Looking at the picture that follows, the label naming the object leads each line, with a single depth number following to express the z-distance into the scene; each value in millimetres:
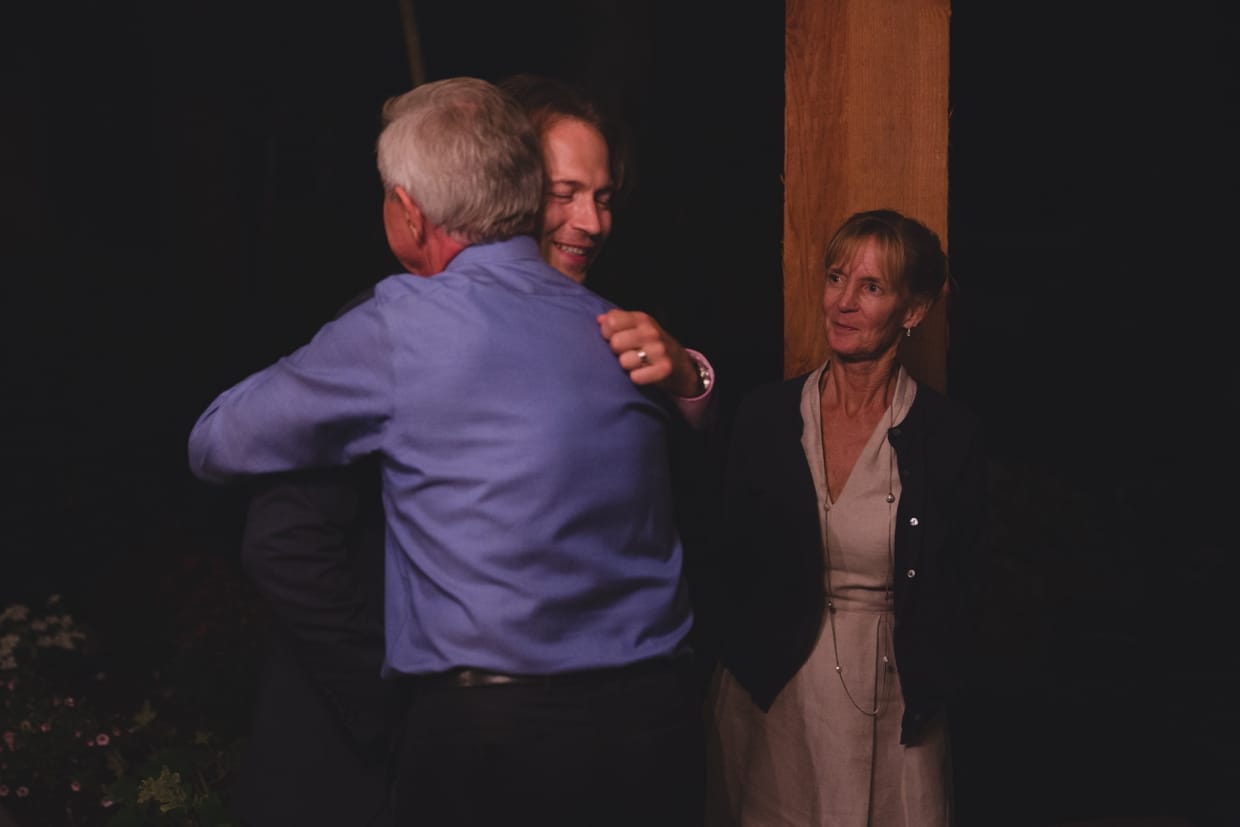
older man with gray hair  1912
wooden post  3172
